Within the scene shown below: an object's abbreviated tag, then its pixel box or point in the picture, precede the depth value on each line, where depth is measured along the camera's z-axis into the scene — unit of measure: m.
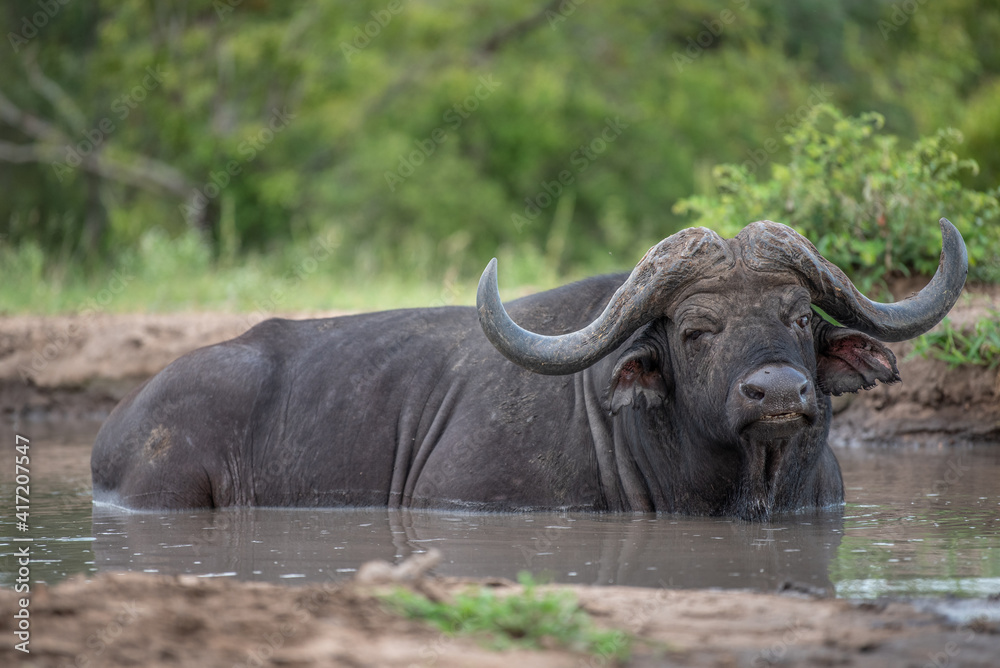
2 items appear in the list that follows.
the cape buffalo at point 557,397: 11.80
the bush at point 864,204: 19.16
